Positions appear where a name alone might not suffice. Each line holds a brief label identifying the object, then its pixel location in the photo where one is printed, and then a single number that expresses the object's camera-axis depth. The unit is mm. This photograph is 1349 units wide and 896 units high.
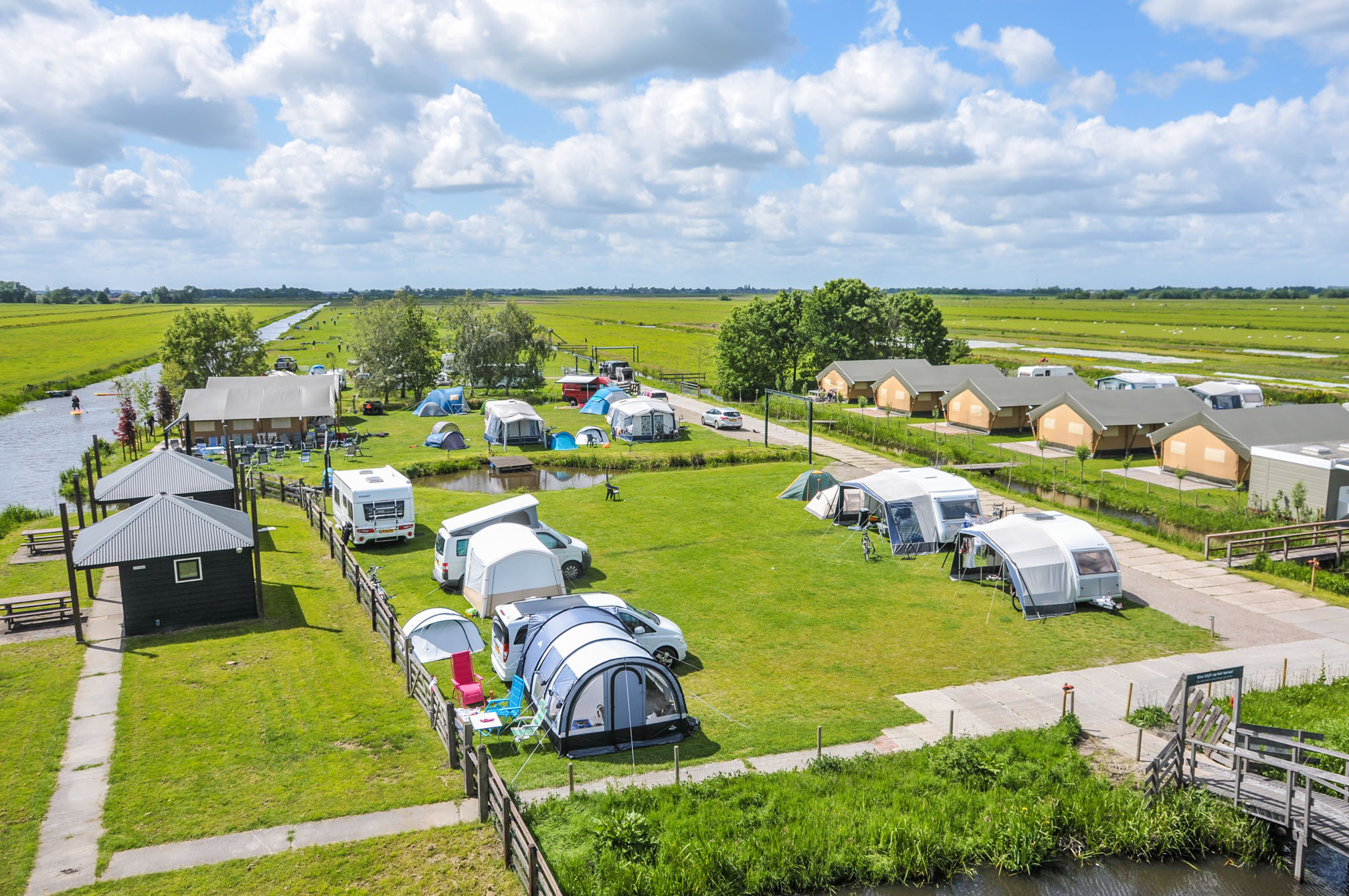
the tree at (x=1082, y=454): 36312
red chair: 15406
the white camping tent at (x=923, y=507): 25984
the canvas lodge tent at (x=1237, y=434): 35188
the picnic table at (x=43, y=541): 25750
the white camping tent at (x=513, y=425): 45031
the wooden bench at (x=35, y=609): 19781
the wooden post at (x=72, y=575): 18609
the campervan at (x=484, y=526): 22281
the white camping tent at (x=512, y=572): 19891
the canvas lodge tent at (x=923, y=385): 56219
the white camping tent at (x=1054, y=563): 21000
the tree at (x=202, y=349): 56812
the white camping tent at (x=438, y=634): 17734
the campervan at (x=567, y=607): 16516
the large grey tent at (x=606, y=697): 14023
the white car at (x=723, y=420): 50969
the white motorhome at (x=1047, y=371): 65938
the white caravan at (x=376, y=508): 25766
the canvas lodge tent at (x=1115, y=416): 42219
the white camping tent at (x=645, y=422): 46125
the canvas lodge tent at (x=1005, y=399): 49406
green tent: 31844
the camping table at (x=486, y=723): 14195
